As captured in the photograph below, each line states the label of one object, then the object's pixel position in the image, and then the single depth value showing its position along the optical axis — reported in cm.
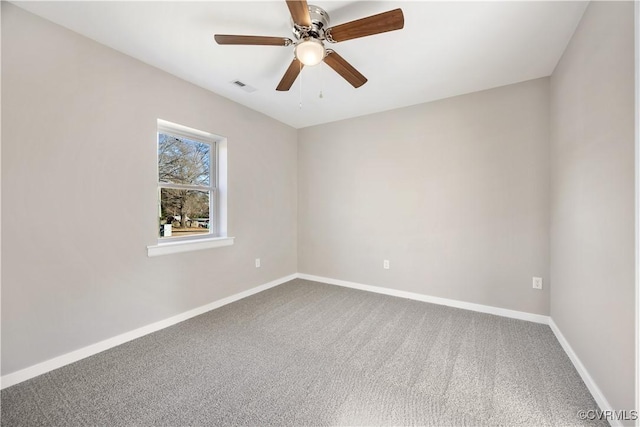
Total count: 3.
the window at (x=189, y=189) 262
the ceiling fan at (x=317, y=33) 143
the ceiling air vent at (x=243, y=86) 269
